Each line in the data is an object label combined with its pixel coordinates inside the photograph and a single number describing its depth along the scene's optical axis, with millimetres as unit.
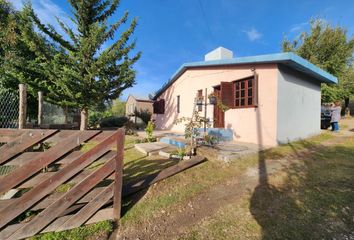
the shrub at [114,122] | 18050
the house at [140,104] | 27062
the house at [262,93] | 7547
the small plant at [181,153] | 5696
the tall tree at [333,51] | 19344
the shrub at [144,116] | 22375
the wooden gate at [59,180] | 2512
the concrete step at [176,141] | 7145
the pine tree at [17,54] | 9812
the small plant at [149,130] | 8805
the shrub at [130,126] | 11958
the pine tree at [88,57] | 9492
